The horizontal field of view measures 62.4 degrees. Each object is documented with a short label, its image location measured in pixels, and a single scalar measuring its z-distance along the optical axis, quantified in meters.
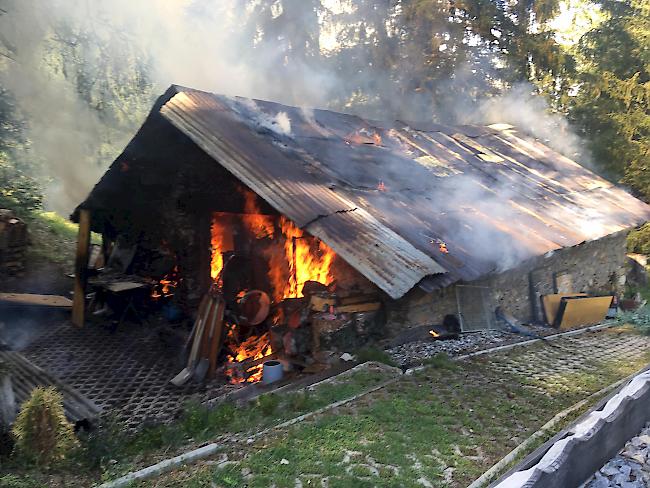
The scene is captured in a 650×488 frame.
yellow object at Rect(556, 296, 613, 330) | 11.73
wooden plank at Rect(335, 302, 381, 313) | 8.27
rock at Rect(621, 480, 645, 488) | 3.21
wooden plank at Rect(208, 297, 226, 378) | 9.08
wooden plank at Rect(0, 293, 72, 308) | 11.43
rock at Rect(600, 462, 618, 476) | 3.30
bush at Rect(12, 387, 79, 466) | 5.06
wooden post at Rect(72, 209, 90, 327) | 11.57
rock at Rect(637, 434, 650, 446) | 3.60
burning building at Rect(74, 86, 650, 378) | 8.21
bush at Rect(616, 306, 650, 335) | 10.67
